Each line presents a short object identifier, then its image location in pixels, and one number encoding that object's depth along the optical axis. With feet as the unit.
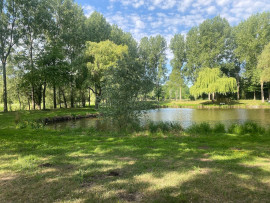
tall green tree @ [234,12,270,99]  135.74
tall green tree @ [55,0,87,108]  100.01
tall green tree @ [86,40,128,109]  91.09
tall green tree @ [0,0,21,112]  79.30
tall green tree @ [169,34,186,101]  194.18
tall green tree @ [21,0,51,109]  83.92
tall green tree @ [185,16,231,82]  159.92
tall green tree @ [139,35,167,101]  200.11
